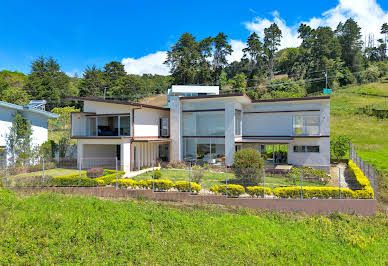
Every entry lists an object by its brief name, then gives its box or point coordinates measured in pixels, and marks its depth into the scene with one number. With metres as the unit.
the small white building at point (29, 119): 20.00
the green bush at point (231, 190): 12.91
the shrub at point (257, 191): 12.68
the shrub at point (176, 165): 21.70
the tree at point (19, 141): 20.38
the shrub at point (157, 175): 16.58
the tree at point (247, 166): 13.74
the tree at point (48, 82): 49.19
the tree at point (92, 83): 55.38
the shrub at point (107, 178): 14.84
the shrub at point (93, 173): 16.06
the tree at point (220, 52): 61.69
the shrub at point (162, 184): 13.85
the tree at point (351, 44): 69.69
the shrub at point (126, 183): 14.52
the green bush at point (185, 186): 13.47
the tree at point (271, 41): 62.91
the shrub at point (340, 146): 24.25
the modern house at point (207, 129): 21.05
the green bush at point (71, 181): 14.83
